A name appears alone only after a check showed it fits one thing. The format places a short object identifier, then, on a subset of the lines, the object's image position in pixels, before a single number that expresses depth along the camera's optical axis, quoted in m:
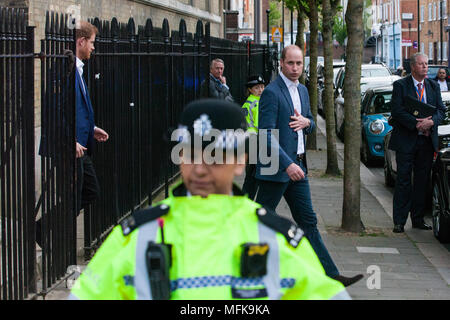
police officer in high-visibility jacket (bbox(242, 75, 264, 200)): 10.41
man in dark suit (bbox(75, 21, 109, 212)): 6.70
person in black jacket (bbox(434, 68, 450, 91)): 21.89
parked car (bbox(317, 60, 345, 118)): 31.17
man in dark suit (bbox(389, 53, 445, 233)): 9.64
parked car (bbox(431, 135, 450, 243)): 9.02
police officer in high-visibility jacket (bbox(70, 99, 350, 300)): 2.54
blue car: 16.22
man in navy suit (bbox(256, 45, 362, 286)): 6.91
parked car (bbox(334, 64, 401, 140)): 21.83
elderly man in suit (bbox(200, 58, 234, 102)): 11.75
